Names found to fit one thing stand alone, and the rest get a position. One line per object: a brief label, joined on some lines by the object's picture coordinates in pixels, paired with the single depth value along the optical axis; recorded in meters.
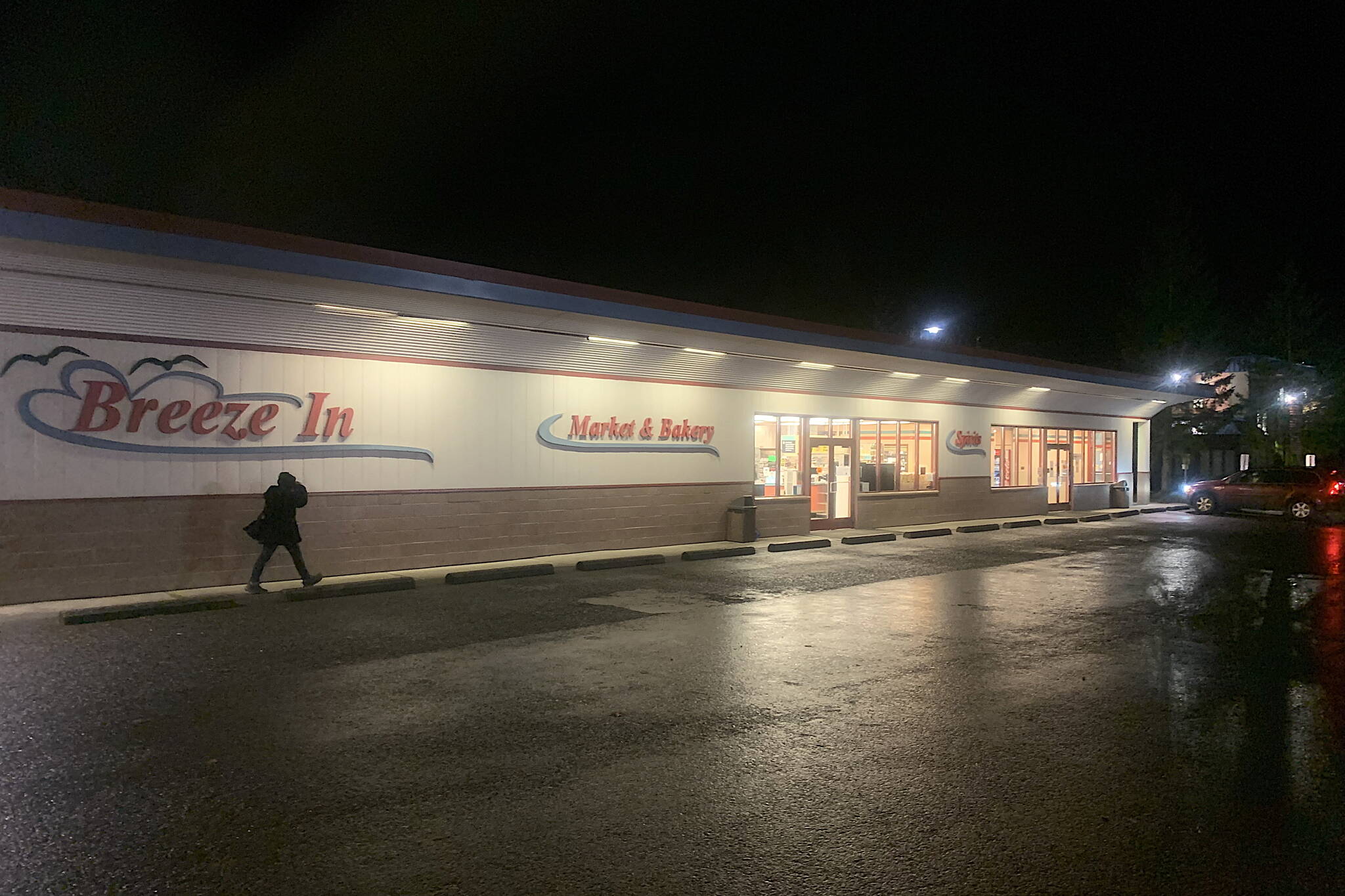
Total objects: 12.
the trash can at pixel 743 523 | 19.08
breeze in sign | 11.49
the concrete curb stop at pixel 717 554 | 16.47
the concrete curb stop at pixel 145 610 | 10.12
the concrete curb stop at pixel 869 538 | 19.73
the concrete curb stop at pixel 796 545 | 18.16
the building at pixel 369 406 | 11.21
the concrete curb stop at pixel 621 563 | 14.97
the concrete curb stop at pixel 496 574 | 13.66
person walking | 12.03
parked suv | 26.70
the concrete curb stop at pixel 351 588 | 11.91
